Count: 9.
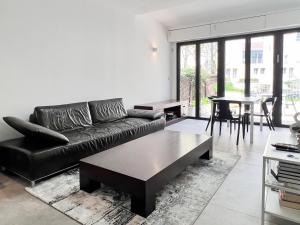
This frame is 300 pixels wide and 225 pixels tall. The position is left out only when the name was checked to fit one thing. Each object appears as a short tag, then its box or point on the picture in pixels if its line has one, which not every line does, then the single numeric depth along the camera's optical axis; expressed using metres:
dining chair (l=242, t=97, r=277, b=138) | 4.33
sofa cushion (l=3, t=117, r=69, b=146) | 2.49
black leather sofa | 2.42
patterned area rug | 1.83
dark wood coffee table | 1.87
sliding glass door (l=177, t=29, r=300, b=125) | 5.09
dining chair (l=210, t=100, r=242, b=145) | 4.23
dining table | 3.94
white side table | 1.59
